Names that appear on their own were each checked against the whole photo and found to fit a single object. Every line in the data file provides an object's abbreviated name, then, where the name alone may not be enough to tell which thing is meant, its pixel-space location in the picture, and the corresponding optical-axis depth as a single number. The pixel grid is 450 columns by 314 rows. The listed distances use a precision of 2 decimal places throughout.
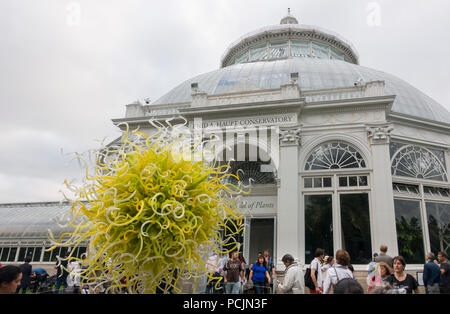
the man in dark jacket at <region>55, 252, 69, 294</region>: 8.59
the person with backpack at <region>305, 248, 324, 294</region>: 6.28
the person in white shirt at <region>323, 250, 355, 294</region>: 4.71
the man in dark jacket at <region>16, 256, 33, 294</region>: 8.80
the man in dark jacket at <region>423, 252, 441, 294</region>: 6.33
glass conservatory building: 11.98
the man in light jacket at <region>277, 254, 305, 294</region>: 5.13
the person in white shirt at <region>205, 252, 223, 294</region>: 8.01
